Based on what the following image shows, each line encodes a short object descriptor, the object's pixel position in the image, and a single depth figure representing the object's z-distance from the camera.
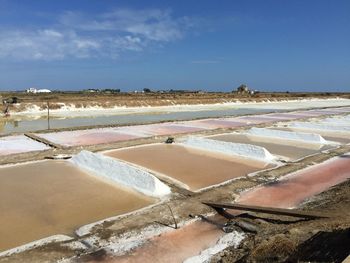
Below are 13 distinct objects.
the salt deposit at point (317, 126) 17.64
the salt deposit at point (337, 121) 19.92
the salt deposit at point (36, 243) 5.02
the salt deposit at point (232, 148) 10.84
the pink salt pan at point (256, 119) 22.47
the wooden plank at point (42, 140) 12.97
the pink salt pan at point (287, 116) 25.54
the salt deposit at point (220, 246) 4.77
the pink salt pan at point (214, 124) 19.37
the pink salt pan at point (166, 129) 16.83
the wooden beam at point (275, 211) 5.57
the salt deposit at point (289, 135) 14.25
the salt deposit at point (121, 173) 7.63
